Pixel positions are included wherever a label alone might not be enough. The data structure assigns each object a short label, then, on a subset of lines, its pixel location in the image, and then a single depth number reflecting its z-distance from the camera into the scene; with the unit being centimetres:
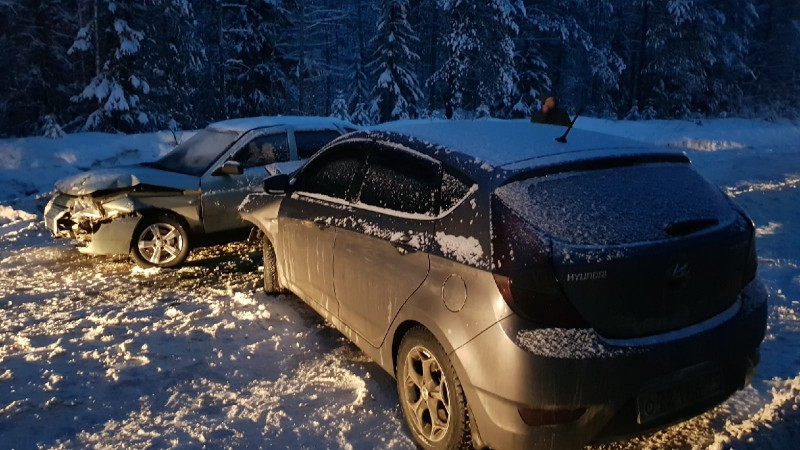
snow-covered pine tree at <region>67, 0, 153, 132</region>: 1825
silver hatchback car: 252
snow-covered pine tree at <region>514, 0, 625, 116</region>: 3005
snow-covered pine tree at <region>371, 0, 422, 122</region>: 2984
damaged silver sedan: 635
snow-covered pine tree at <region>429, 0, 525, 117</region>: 2666
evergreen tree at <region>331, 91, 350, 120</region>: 3739
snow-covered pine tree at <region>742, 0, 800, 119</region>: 3891
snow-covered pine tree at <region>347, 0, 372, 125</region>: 3575
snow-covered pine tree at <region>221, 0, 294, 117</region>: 2320
